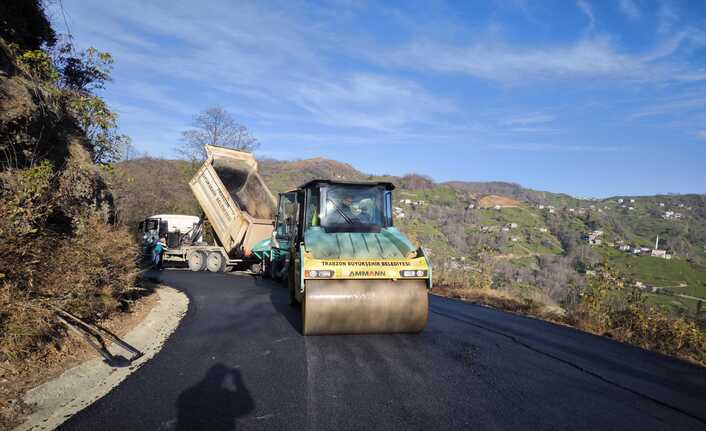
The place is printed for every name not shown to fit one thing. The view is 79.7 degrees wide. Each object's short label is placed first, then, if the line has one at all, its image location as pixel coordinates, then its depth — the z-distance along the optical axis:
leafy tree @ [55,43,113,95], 10.24
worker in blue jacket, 16.16
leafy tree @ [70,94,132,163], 8.72
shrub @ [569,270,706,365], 7.21
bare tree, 30.52
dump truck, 14.20
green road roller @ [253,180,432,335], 5.82
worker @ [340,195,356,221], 7.38
